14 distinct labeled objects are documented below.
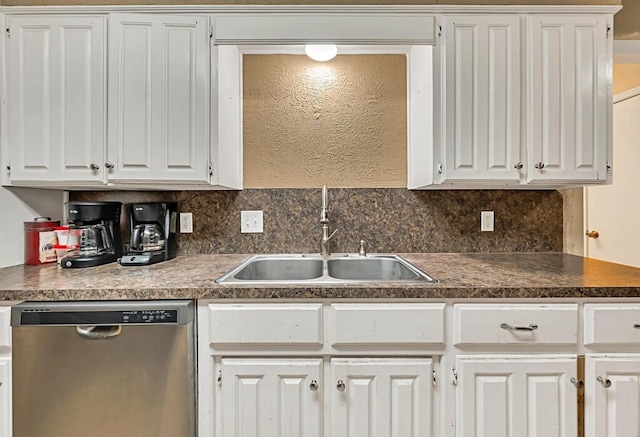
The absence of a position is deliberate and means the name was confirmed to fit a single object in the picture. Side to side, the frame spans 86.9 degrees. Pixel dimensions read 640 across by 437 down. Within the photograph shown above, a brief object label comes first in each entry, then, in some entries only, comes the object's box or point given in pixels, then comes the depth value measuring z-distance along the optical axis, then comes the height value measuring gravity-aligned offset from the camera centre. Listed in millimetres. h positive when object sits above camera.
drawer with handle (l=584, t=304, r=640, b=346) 1205 -391
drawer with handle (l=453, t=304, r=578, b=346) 1204 -383
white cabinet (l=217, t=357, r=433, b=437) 1215 -650
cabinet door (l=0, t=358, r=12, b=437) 1207 -642
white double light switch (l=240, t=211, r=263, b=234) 1948 -28
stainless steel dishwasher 1164 -523
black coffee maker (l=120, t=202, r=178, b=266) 1668 -67
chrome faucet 1814 -45
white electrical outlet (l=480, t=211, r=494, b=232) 1940 -23
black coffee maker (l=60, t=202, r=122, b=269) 1587 -72
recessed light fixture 1802 +905
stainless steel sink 1842 -273
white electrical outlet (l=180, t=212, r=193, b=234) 1943 -27
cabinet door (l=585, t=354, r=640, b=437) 1206 -647
